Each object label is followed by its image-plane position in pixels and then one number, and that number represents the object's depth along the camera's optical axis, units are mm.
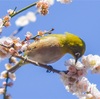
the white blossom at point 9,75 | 5105
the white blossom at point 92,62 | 5110
